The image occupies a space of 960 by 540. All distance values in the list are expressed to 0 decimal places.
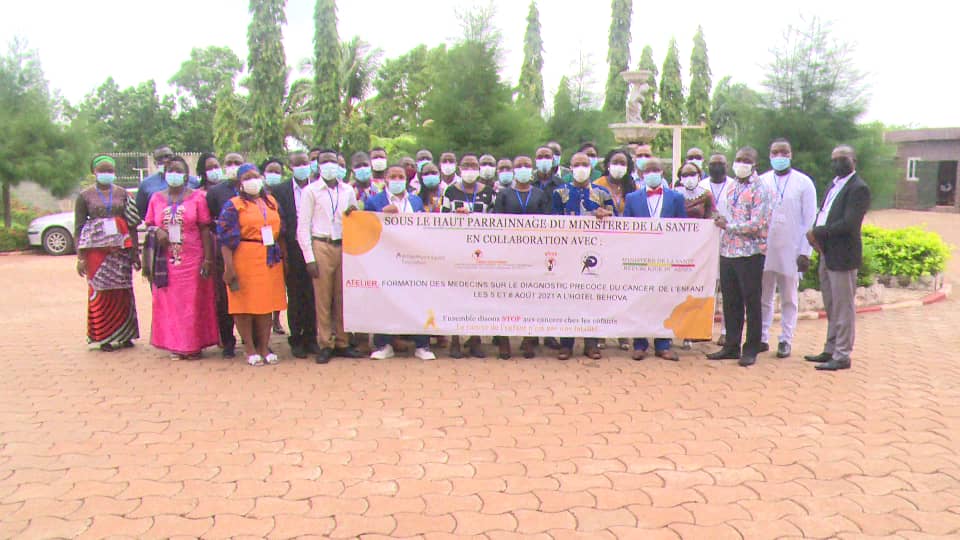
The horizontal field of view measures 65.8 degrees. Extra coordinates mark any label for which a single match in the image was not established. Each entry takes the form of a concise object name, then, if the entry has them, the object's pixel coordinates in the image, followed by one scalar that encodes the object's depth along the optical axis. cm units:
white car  1753
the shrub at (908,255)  1032
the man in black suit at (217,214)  670
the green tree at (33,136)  1848
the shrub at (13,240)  1786
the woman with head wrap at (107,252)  697
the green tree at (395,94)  3297
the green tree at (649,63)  3703
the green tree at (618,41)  3712
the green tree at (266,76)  3134
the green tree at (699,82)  4062
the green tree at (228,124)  3471
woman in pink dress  658
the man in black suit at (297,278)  672
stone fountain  1459
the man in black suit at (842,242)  605
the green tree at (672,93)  3981
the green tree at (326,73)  3186
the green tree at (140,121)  4634
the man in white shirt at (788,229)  669
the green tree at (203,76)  5128
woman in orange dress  629
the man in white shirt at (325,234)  642
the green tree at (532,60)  3838
